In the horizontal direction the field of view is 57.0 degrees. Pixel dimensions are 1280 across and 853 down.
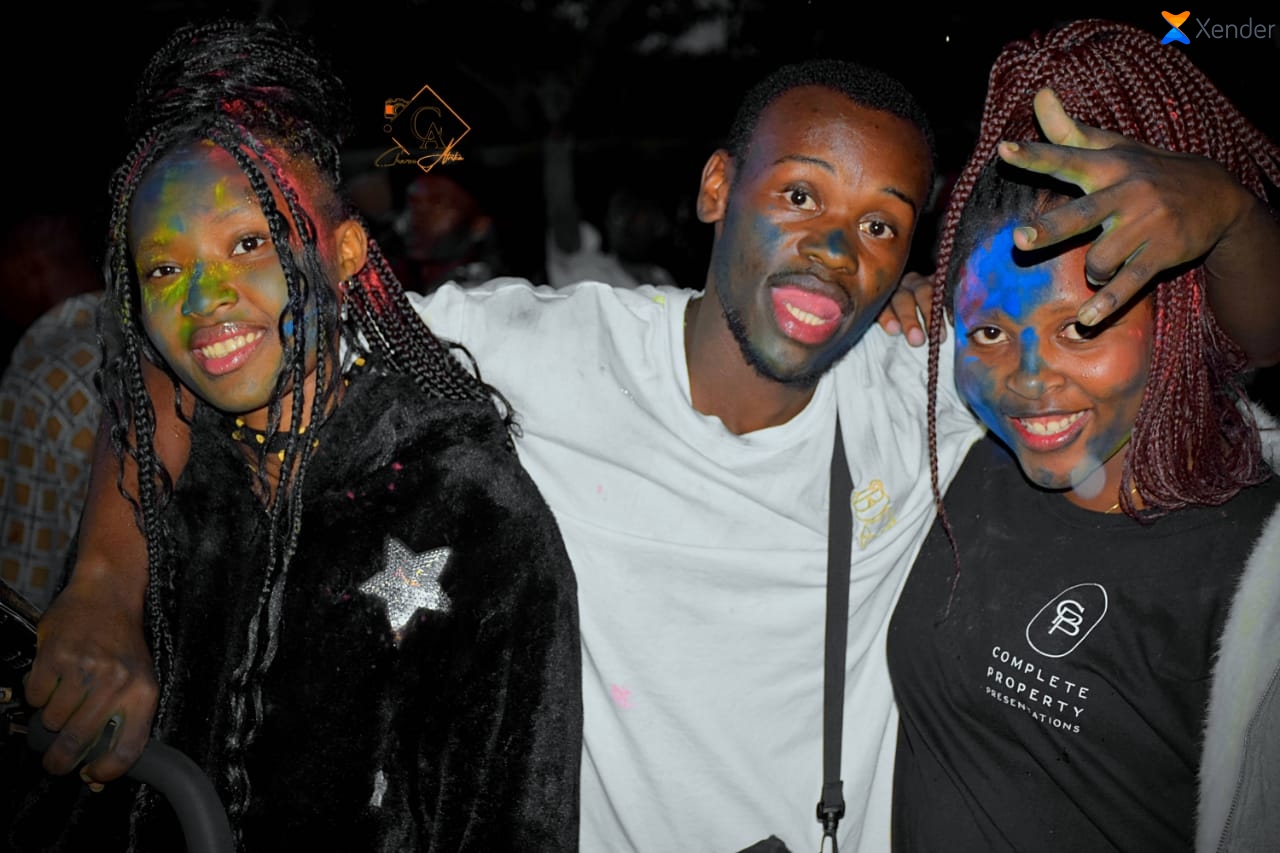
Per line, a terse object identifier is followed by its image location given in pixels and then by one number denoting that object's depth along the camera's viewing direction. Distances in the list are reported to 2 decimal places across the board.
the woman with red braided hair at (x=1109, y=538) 0.79
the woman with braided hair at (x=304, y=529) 0.82
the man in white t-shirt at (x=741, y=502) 0.97
